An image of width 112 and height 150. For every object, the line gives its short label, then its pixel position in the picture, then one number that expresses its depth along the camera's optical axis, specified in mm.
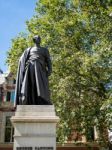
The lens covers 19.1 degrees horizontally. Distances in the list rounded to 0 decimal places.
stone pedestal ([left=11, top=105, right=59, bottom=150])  9219
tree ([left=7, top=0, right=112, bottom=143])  20859
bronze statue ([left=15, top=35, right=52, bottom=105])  10211
